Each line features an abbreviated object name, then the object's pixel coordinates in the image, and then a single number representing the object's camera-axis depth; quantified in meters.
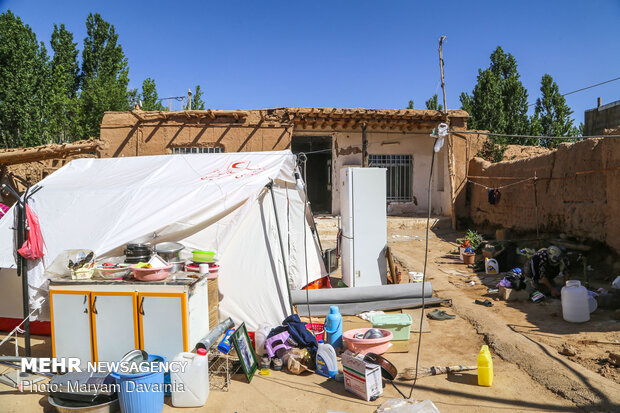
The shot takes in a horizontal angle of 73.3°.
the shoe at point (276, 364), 4.16
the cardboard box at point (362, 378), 3.49
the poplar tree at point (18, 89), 15.66
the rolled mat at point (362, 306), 5.65
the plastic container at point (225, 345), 4.04
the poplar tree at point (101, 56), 21.14
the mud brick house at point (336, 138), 11.93
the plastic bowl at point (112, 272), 4.06
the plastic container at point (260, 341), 4.39
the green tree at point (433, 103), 28.24
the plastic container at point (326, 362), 4.00
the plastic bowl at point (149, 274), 3.94
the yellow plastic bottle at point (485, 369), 3.73
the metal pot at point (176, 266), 4.36
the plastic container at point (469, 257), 8.81
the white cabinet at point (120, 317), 3.84
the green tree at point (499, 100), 17.39
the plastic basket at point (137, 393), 3.21
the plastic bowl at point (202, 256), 4.61
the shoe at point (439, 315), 5.69
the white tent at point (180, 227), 4.77
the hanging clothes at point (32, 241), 4.29
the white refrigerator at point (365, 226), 6.47
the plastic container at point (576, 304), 5.20
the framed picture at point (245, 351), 3.85
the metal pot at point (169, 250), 4.64
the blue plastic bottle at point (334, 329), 4.62
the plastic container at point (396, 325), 4.66
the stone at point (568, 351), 4.24
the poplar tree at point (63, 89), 17.23
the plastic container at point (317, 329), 4.81
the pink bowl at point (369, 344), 4.12
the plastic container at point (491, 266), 7.90
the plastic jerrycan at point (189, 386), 3.47
